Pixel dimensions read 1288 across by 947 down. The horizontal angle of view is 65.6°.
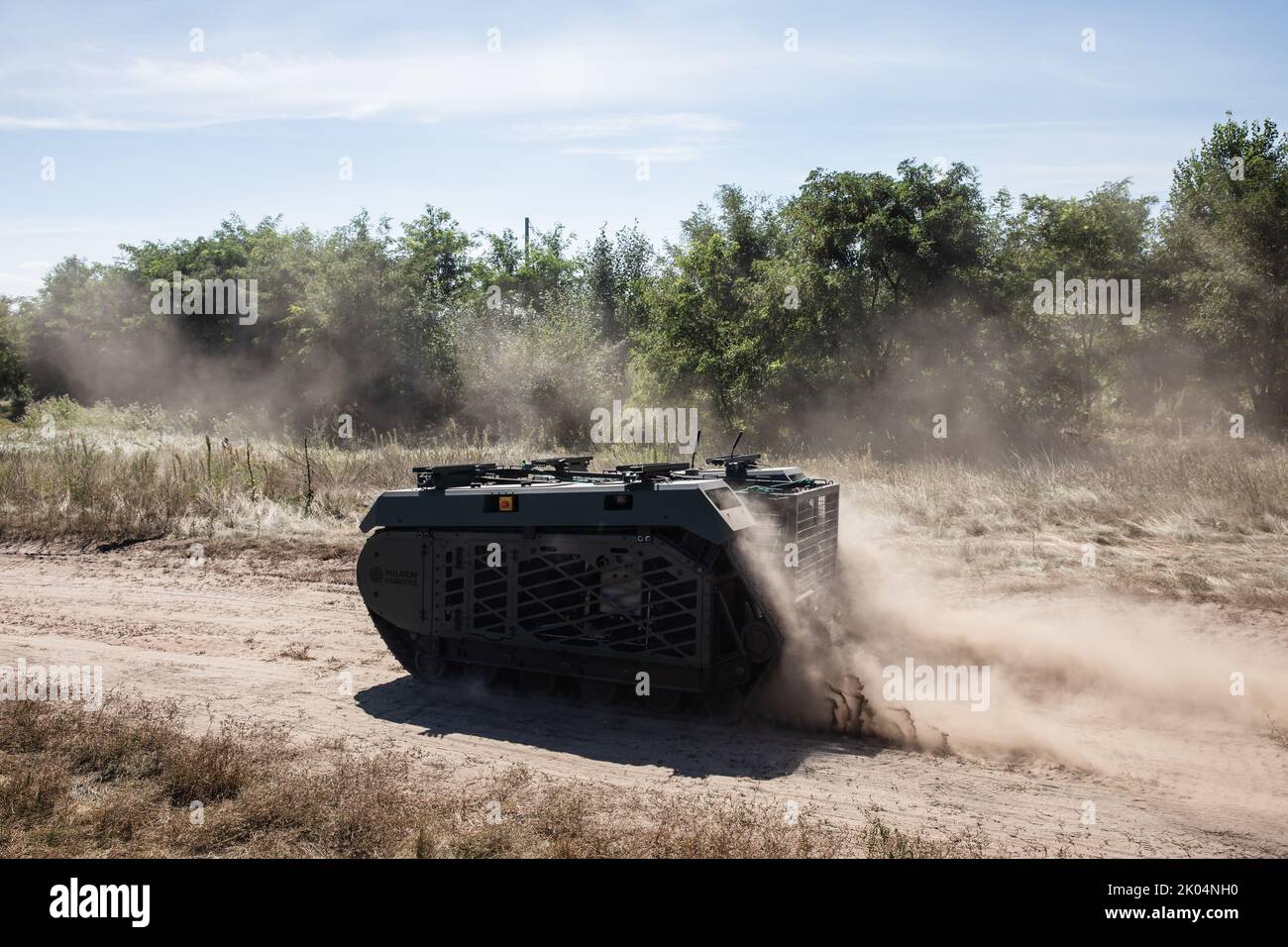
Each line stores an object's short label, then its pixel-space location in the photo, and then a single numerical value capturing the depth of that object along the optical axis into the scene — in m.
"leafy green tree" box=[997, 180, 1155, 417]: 25.58
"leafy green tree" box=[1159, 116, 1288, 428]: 23.25
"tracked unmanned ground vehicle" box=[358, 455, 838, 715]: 6.71
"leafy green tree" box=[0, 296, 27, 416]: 43.16
